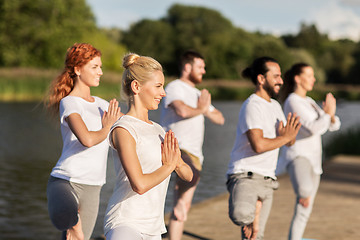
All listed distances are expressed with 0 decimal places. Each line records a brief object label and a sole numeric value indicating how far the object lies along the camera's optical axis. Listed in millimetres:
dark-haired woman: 5203
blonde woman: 2893
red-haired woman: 3865
